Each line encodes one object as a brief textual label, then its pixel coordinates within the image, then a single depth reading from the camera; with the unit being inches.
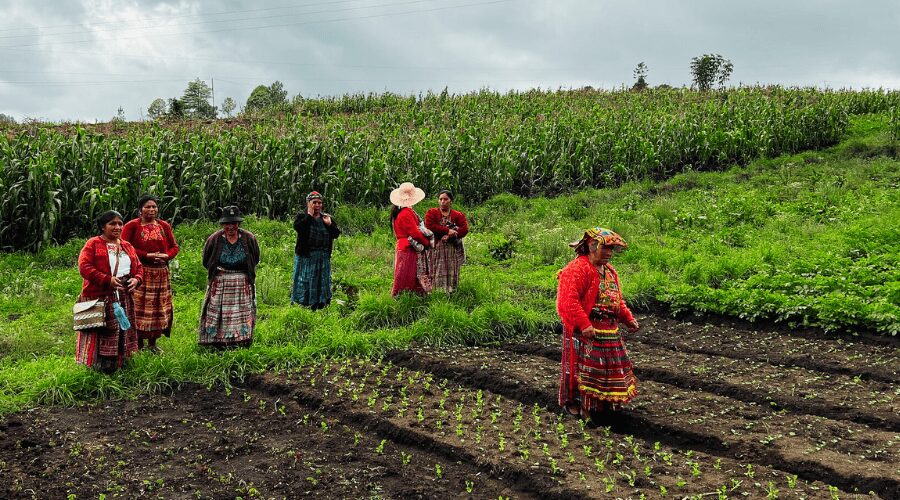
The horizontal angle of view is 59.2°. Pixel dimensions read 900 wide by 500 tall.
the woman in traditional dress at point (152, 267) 330.3
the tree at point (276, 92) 1683.1
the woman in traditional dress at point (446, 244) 418.0
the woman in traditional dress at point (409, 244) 400.8
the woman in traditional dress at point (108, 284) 298.5
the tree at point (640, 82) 1455.5
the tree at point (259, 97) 1587.1
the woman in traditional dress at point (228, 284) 332.5
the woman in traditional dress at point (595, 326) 261.1
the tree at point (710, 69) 1769.2
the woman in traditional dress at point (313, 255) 388.8
